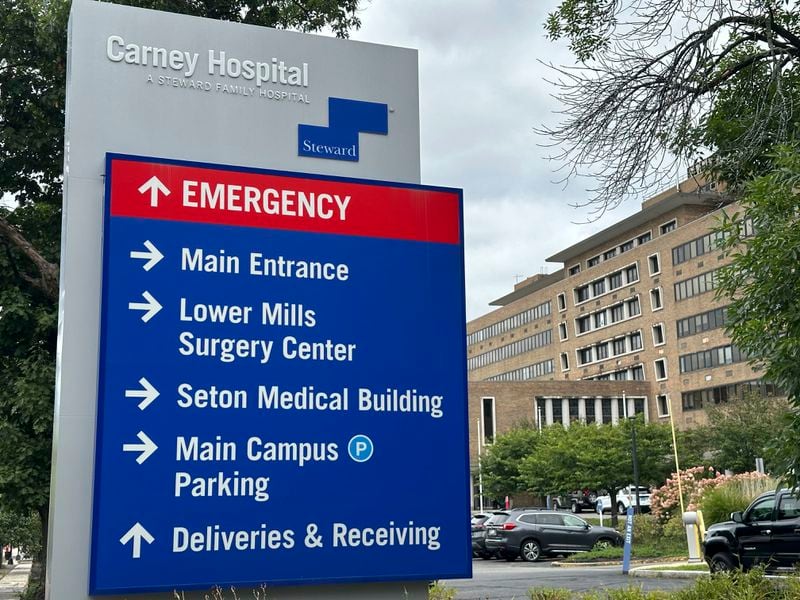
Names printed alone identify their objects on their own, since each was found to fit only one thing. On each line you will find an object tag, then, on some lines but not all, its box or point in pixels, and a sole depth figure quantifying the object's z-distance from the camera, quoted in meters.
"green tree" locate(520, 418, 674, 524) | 56.72
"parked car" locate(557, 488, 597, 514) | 72.12
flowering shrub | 31.19
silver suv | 32.56
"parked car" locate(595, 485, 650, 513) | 61.54
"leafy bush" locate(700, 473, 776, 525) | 26.27
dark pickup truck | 17.58
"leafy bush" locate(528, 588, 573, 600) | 9.57
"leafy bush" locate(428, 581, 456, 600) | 9.87
